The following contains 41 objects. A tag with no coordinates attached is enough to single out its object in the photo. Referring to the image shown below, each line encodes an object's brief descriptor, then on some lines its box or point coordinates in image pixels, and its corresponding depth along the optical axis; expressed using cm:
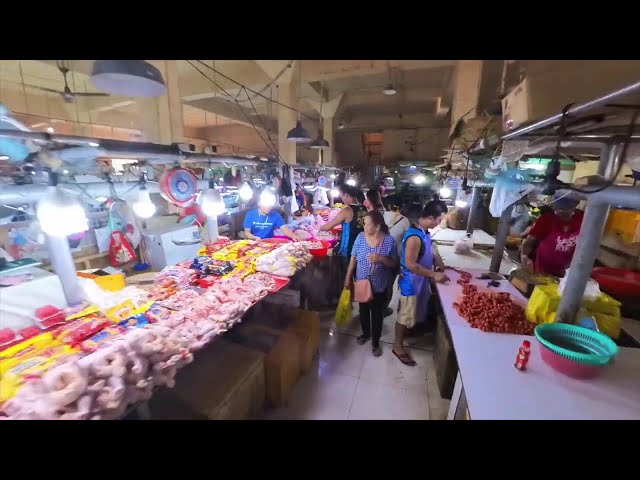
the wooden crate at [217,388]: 245
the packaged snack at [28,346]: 216
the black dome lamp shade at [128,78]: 186
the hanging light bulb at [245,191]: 500
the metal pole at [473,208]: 648
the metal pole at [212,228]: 523
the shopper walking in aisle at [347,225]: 537
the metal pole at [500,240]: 409
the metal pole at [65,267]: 264
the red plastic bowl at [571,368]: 189
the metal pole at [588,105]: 110
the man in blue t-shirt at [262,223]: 570
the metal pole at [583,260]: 201
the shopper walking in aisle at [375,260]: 390
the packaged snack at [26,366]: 183
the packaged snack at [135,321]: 263
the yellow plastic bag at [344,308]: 430
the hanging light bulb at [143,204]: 347
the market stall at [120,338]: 170
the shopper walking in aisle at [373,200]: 590
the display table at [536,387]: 170
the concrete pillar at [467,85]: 599
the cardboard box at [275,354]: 317
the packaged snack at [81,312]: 265
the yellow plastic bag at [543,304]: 253
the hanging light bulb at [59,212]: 205
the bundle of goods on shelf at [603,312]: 237
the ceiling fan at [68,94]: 621
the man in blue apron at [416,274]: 356
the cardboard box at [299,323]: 370
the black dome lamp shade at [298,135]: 574
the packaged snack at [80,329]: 237
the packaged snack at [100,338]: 229
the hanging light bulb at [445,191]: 897
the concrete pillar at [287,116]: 794
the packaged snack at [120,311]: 274
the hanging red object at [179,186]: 337
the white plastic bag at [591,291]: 235
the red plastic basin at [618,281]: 333
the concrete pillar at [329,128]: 1239
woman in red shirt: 384
